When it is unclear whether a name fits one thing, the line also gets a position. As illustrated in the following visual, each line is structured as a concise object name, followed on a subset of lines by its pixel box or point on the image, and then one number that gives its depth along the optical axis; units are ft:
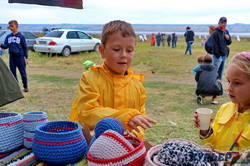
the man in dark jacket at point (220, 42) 22.91
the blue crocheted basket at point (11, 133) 5.69
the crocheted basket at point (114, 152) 3.93
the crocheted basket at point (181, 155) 3.55
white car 46.98
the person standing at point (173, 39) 87.76
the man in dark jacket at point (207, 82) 19.51
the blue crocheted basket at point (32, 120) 5.91
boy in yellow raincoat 5.98
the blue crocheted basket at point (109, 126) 4.57
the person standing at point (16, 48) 22.15
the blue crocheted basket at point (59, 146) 4.84
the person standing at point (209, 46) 24.38
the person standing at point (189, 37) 56.43
